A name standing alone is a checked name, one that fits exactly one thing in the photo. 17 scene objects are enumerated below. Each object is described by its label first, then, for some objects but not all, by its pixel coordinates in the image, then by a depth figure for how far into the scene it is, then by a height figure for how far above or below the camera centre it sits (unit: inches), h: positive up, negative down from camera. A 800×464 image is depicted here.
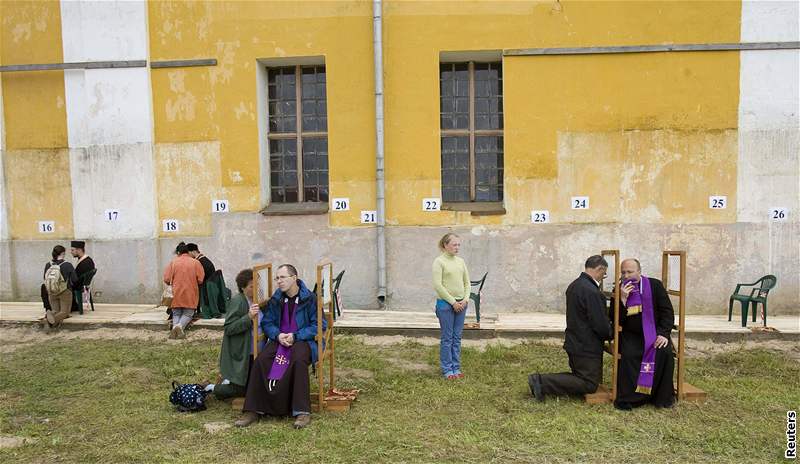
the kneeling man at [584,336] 248.1 -57.0
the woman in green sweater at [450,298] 288.4 -46.5
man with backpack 403.2 -53.5
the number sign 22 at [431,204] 450.0 -3.4
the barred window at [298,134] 477.1 +52.2
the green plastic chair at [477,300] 389.4 -64.5
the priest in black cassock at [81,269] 427.3 -45.5
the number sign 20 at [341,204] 456.1 -2.5
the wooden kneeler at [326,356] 245.0 -64.3
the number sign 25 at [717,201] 432.1 -4.5
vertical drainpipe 441.4 +41.2
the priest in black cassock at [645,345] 245.1 -59.4
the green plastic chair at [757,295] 382.3 -64.1
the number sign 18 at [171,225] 470.9 -16.6
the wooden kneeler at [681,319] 251.4 -51.3
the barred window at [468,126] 466.9 +55.2
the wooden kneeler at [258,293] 241.8 -37.7
